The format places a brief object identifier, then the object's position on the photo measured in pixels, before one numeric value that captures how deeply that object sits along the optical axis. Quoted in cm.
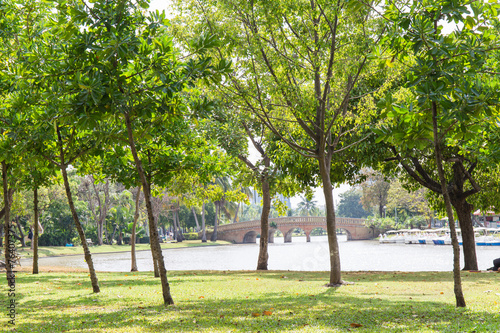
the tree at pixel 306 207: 12988
